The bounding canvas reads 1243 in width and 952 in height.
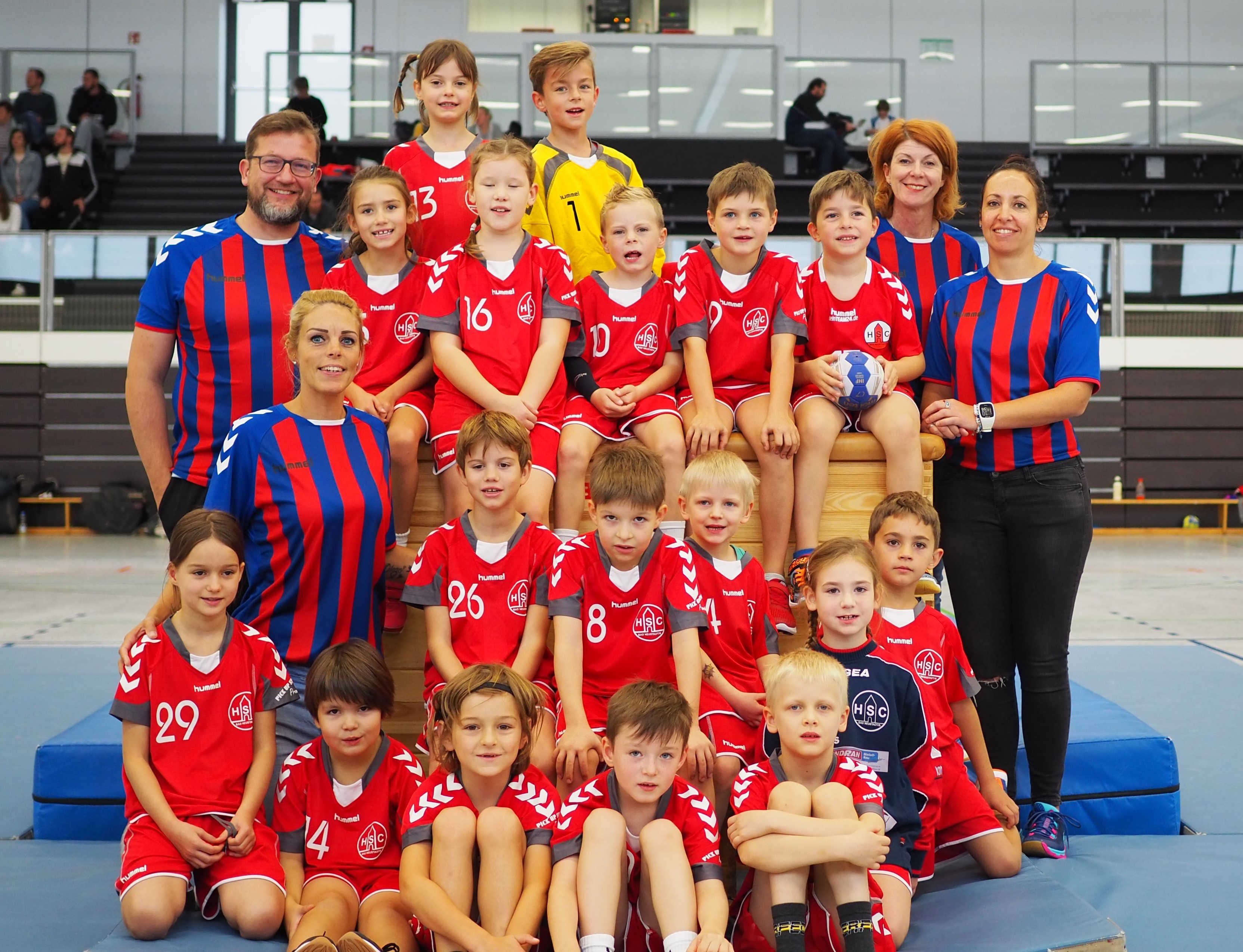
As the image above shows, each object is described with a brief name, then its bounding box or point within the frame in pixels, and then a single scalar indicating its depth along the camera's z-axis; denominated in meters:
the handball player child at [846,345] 3.51
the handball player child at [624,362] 3.53
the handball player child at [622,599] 2.99
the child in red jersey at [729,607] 3.07
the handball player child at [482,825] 2.53
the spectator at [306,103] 13.05
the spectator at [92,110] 14.36
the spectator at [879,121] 14.18
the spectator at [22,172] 13.42
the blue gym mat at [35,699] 3.96
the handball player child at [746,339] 3.53
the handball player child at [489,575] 3.06
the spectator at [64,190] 13.46
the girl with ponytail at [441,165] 3.98
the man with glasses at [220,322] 3.55
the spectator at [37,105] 14.50
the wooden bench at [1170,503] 12.94
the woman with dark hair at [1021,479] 3.30
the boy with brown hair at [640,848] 2.50
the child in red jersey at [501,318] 3.51
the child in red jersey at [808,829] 2.49
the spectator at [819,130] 13.74
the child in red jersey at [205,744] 2.72
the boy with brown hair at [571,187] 4.16
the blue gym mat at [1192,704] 3.89
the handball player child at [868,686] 2.87
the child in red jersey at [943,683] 3.07
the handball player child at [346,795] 2.80
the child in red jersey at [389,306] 3.59
